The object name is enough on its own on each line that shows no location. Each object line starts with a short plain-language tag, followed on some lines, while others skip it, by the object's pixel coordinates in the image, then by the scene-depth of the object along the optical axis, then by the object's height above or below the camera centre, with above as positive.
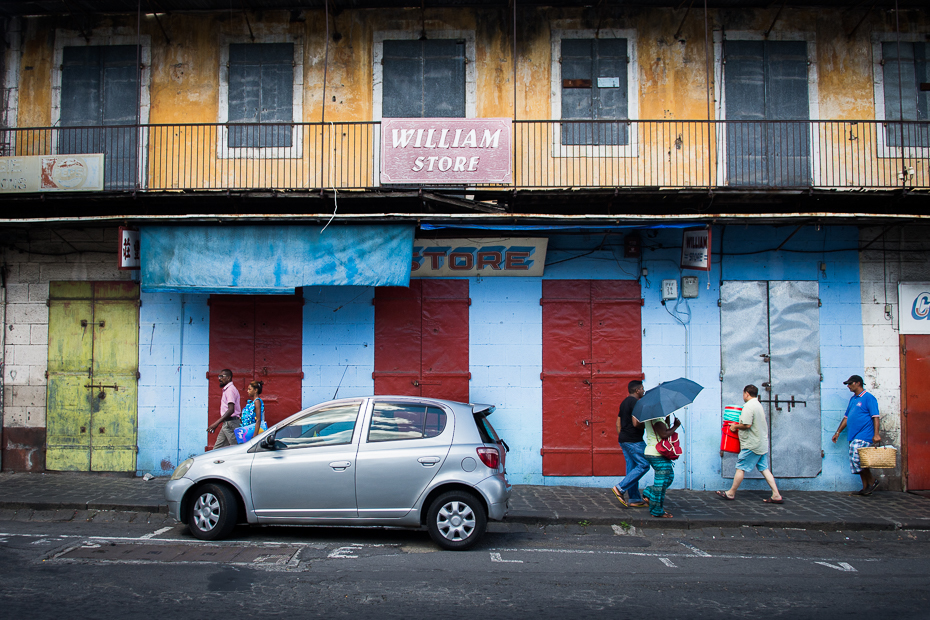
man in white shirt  9.17 -1.28
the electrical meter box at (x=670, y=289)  10.41 +1.01
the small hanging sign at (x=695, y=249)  9.95 +1.64
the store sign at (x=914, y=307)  10.48 +0.71
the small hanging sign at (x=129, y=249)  9.95 +1.63
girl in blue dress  9.39 -0.82
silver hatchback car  6.84 -1.35
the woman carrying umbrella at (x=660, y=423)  7.87 -0.96
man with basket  9.70 -1.15
